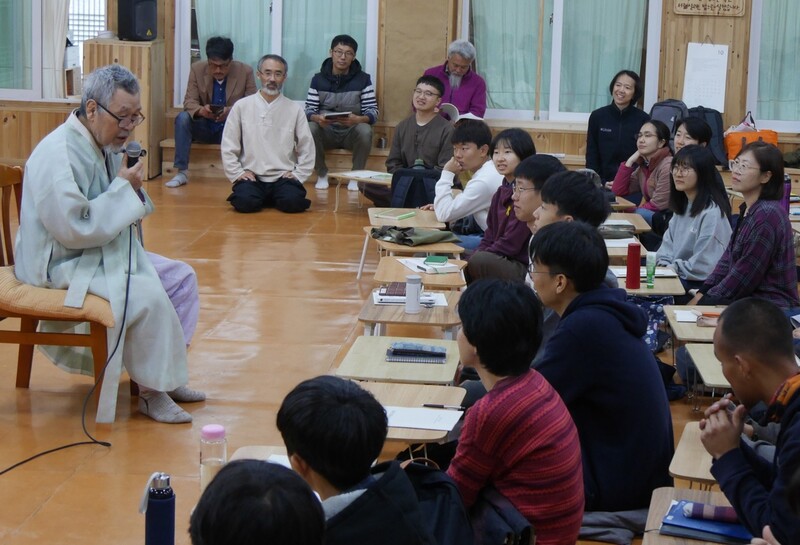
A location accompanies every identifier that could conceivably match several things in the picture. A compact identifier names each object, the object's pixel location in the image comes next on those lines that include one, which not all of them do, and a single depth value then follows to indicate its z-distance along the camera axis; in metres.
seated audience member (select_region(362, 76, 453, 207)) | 8.96
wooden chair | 4.32
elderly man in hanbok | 4.34
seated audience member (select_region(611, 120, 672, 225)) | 7.73
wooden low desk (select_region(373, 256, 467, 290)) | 5.10
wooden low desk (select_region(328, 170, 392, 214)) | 8.87
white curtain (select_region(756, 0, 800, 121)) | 10.81
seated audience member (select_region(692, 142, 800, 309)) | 5.16
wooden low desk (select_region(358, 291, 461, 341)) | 4.43
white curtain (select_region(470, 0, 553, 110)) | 11.12
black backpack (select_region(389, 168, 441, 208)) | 8.10
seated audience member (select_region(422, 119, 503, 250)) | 6.34
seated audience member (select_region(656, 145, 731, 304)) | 5.84
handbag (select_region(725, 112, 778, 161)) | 10.05
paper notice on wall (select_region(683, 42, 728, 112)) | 10.65
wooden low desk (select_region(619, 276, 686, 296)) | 5.14
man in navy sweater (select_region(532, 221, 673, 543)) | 3.11
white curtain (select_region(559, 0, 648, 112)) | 11.00
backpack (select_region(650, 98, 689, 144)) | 10.09
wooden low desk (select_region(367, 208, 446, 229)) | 6.50
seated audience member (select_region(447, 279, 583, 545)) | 2.65
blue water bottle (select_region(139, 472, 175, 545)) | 2.45
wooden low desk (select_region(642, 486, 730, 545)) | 2.53
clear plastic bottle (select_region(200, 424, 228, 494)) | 2.74
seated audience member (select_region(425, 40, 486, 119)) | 10.37
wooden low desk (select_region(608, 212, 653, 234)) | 6.49
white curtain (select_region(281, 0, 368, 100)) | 11.31
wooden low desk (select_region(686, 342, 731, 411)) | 3.95
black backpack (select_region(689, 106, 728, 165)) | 10.12
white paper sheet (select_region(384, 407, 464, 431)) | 3.17
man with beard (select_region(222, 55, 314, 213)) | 9.53
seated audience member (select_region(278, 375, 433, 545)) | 2.07
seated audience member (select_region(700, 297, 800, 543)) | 2.46
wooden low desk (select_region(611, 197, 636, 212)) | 7.57
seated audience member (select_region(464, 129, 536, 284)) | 5.54
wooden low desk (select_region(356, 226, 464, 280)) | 5.90
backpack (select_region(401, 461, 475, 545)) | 2.39
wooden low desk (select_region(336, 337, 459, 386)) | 3.69
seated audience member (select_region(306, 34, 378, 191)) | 10.53
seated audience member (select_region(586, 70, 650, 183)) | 9.77
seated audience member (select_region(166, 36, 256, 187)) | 10.57
